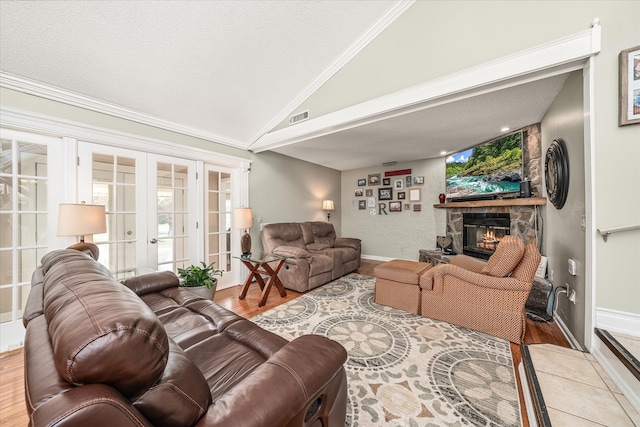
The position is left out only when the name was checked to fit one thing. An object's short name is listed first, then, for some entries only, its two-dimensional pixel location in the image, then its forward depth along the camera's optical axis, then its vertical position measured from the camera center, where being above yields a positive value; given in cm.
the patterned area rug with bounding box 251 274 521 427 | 141 -116
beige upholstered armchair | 210 -75
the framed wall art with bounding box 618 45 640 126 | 159 +85
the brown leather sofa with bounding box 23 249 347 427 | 51 -39
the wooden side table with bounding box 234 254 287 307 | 312 -84
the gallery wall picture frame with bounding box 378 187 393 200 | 563 +47
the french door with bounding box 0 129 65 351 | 216 +2
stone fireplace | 317 +11
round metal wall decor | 225 +41
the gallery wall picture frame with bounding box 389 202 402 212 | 549 +15
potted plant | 266 -78
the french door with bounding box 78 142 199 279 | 260 +10
